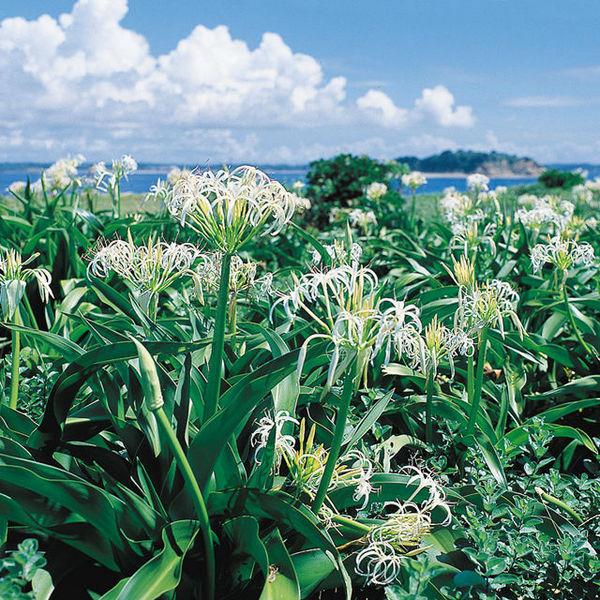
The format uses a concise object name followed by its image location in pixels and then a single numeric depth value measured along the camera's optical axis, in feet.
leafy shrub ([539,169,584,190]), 84.43
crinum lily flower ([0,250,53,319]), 7.25
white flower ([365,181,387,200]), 23.77
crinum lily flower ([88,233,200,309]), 7.20
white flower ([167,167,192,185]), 20.31
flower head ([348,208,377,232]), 19.89
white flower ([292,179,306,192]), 27.58
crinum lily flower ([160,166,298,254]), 5.45
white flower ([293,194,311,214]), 5.86
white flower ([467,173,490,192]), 20.02
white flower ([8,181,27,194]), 23.92
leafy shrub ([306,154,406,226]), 34.88
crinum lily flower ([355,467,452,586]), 5.53
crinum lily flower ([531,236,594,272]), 10.27
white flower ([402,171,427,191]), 25.08
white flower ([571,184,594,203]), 32.94
